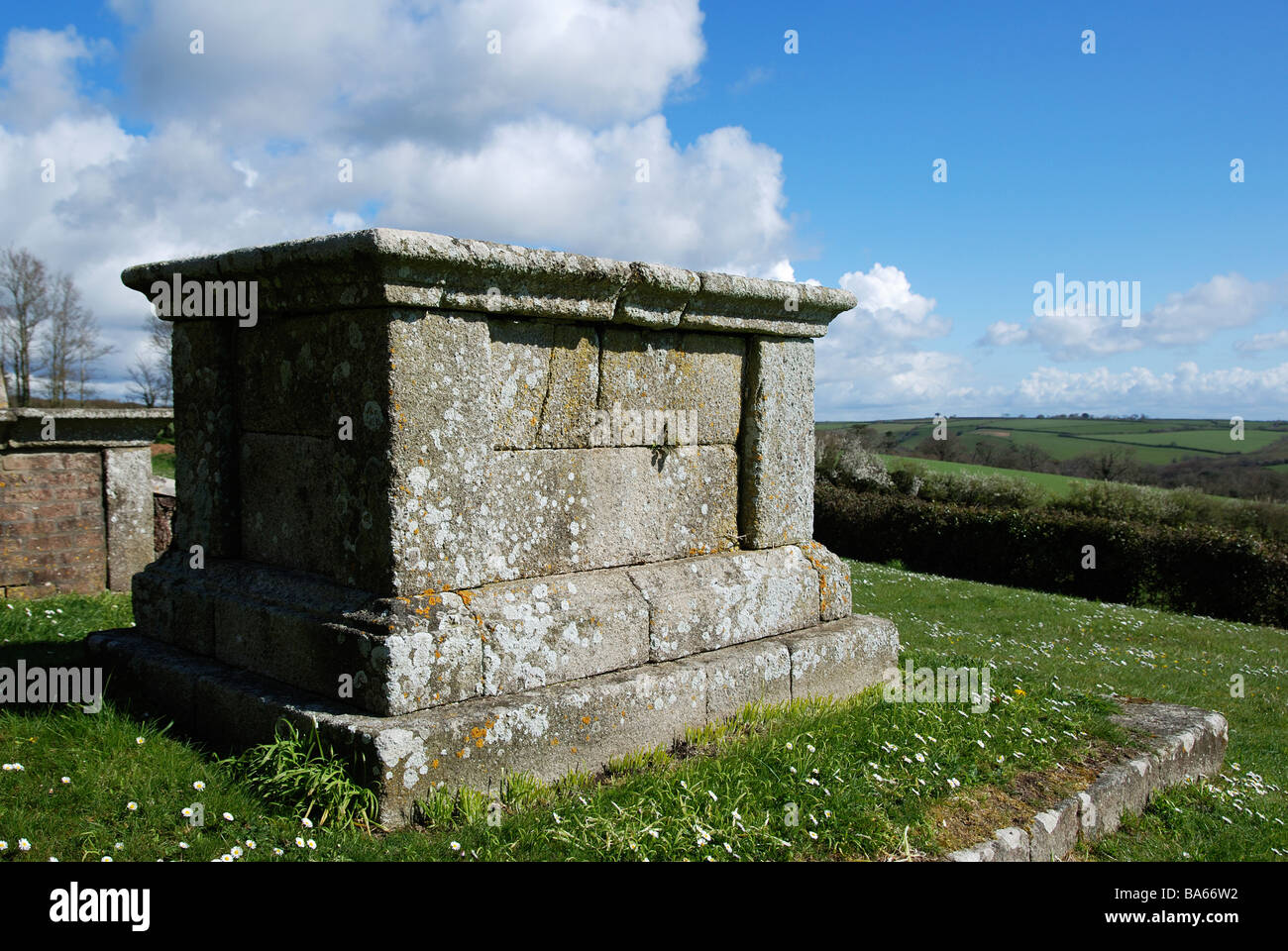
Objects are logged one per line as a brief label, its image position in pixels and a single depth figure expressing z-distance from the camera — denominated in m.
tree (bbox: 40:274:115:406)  32.28
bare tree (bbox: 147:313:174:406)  29.33
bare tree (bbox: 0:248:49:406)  31.77
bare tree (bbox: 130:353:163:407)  28.35
